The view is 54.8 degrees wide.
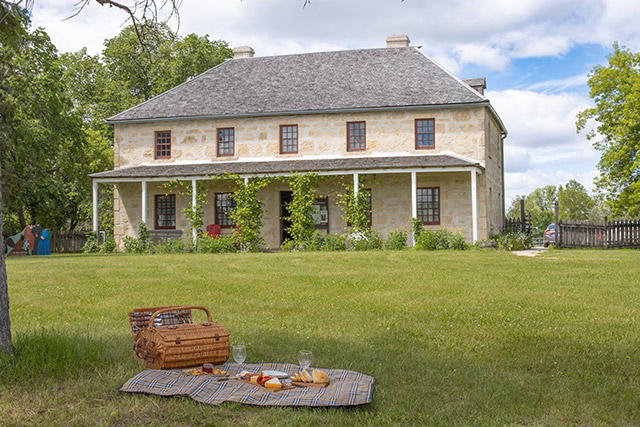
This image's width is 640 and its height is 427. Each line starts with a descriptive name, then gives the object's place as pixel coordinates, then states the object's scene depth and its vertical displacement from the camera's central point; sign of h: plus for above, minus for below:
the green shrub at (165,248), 22.30 -0.74
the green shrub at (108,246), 23.83 -0.71
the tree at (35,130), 23.59 +4.16
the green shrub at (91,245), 24.39 -0.67
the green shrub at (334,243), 21.00 -0.57
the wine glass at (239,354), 5.48 -1.14
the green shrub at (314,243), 21.23 -0.58
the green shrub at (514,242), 21.05 -0.60
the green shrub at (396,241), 20.75 -0.52
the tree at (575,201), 70.31 +2.64
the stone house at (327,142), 23.19 +3.34
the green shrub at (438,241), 20.00 -0.50
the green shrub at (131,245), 23.42 -0.66
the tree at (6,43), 5.62 +2.42
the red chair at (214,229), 23.73 -0.07
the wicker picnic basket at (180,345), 5.43 -1.06
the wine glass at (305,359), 5.24 -1.13
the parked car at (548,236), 27.11 -0.53
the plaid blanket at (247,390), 4.68 -1.30
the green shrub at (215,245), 21.94 -0.64
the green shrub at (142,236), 23.47 -0.34
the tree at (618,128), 28.37 +4.54
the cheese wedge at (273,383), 4.96 -1.26
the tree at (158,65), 34.84 +9.52
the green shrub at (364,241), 20.69 -0.52
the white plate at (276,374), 5.18 -1.24
